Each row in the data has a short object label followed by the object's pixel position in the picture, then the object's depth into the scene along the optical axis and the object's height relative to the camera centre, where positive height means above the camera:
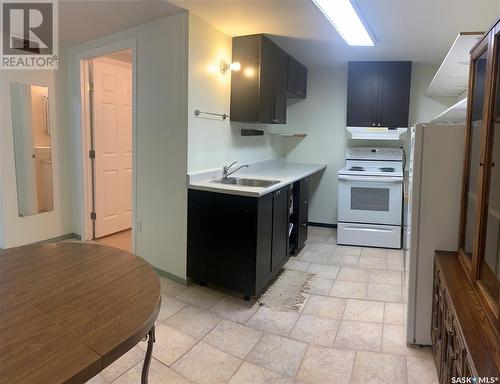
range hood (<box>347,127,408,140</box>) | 4.54 +0.24
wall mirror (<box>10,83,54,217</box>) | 3.75 +0.00
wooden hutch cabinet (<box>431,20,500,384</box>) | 1.22 -0.47
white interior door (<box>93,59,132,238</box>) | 4.20 +0.04
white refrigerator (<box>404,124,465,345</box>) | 2.09 -0.31
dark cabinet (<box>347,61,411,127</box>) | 4.45 +0.73
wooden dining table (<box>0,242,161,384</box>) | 0.87 -0.49
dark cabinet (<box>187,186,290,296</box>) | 2.74 -0.69
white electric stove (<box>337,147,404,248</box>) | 4.25 -0.65
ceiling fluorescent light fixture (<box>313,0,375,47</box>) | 2.36 +0.98
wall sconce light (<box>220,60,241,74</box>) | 3.38 +0.78
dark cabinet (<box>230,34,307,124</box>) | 3.39 +0.67
